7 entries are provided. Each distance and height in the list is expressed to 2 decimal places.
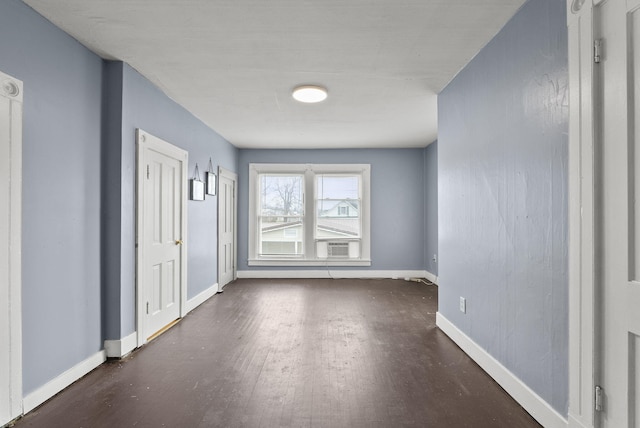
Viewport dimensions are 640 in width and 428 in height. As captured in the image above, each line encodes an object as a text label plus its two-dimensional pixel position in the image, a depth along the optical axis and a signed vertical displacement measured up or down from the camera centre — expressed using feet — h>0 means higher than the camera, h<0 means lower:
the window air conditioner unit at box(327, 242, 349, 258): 23.03 -2.20
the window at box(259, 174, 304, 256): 23.27 -0.37
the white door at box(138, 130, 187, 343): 11.11 -0.64
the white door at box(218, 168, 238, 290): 19.44 -0.71
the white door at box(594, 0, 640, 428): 4.95 +0.05
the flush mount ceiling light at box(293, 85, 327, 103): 12.15 +4.16
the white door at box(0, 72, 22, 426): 6.77 -0.63
